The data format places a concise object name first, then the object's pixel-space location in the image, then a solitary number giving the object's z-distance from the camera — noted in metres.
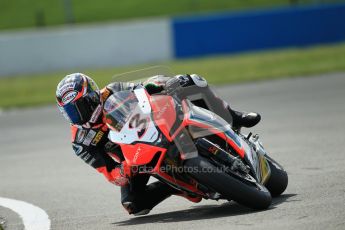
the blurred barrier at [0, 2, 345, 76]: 47.37
